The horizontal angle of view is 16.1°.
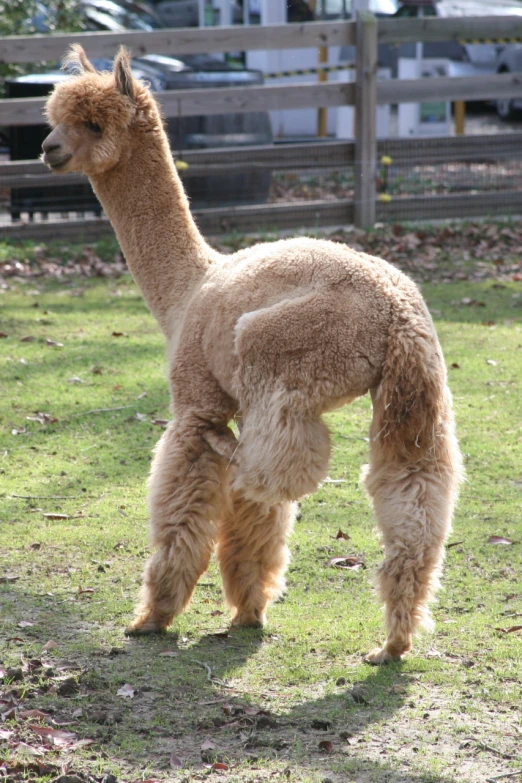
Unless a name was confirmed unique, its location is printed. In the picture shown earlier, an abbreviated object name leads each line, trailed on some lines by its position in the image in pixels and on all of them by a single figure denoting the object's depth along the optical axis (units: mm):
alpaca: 6506
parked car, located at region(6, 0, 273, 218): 19449
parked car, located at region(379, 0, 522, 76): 36851
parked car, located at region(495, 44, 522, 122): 41465
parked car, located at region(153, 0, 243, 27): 44810
